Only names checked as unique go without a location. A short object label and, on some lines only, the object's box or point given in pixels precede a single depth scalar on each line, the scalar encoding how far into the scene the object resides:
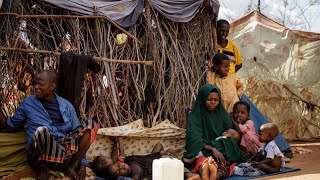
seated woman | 5.94
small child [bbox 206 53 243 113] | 7.01
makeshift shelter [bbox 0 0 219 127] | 5.96
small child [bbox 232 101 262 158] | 6.30
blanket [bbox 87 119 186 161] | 6.18
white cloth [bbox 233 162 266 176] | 5.90
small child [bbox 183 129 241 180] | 5.47
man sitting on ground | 4.73
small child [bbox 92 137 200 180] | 5.27
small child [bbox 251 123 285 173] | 5.97
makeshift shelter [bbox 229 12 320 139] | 10.90
